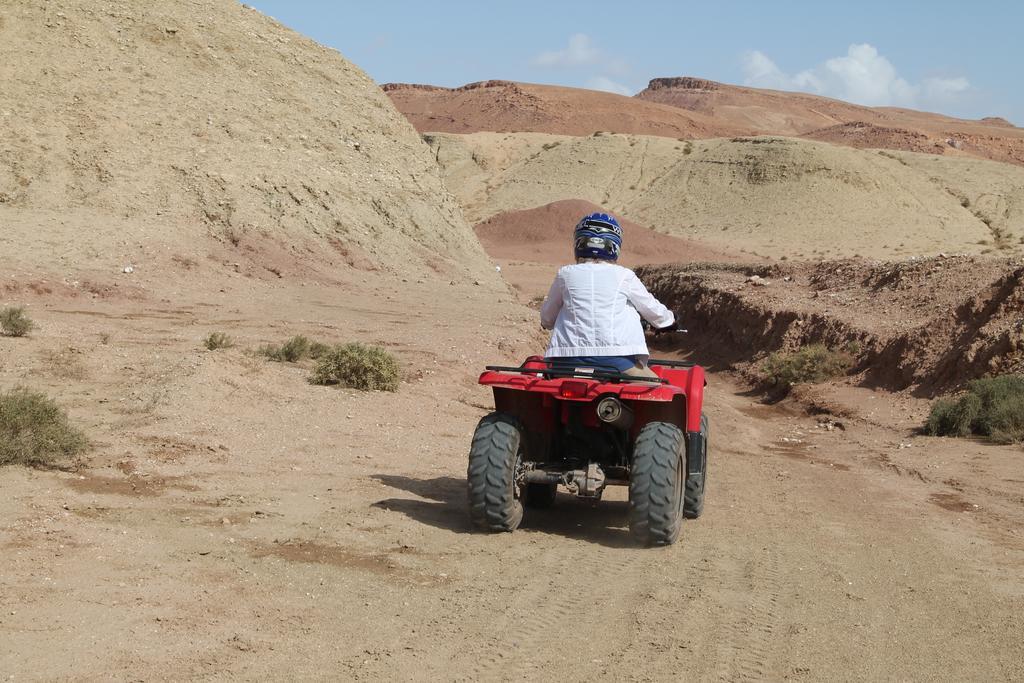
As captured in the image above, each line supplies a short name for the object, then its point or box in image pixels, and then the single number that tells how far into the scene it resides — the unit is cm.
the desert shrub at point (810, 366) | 1889
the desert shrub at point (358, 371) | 1390
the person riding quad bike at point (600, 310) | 732
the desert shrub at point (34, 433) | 830
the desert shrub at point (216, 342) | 1514
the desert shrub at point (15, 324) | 1483
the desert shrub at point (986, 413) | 1295
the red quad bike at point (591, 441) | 713
